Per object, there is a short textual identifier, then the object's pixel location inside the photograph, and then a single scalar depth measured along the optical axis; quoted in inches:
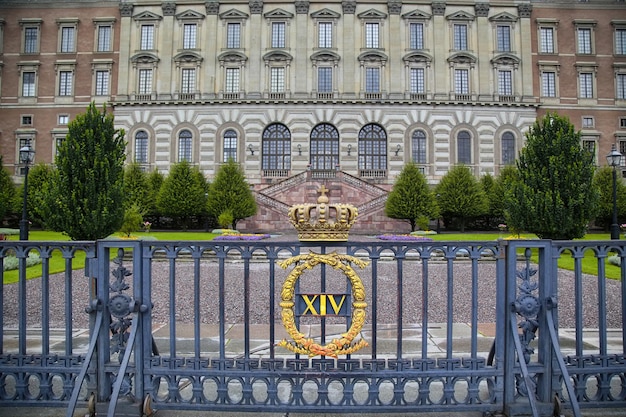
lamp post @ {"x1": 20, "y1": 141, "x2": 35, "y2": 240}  754.6
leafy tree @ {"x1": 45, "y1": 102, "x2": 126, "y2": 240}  705.6
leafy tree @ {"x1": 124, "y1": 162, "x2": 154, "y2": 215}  1323.2
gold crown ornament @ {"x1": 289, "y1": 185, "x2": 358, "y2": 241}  157.9
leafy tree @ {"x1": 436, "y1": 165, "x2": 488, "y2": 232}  1314.0
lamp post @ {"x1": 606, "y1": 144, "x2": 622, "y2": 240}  790.5
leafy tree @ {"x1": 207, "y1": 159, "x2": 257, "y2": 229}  1244.5
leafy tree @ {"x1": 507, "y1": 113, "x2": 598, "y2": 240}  748.6
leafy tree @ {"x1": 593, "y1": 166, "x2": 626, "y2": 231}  1354.6
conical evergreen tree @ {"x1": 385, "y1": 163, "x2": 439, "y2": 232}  1229.3
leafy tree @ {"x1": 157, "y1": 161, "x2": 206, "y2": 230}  1312.7
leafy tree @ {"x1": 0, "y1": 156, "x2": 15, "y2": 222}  1301.7
